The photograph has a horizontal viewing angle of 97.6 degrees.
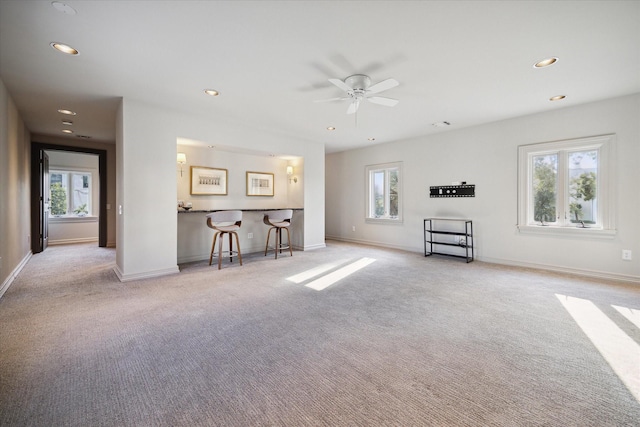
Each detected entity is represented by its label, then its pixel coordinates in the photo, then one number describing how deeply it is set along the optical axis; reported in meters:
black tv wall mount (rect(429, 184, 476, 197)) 5.42
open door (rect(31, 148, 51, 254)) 5.83
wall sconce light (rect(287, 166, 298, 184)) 6.51
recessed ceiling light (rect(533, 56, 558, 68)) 2.86
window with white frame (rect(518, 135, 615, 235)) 4.04
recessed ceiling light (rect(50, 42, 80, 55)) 2.54
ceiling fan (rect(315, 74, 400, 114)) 3.11
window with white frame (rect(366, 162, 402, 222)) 6.68
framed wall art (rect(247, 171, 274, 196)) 6.07
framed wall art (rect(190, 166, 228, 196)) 5.26
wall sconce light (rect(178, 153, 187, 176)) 4.85
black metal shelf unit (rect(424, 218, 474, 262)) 5.39
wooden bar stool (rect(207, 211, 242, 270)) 4.57
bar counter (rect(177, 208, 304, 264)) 5.12
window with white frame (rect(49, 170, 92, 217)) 7.76
